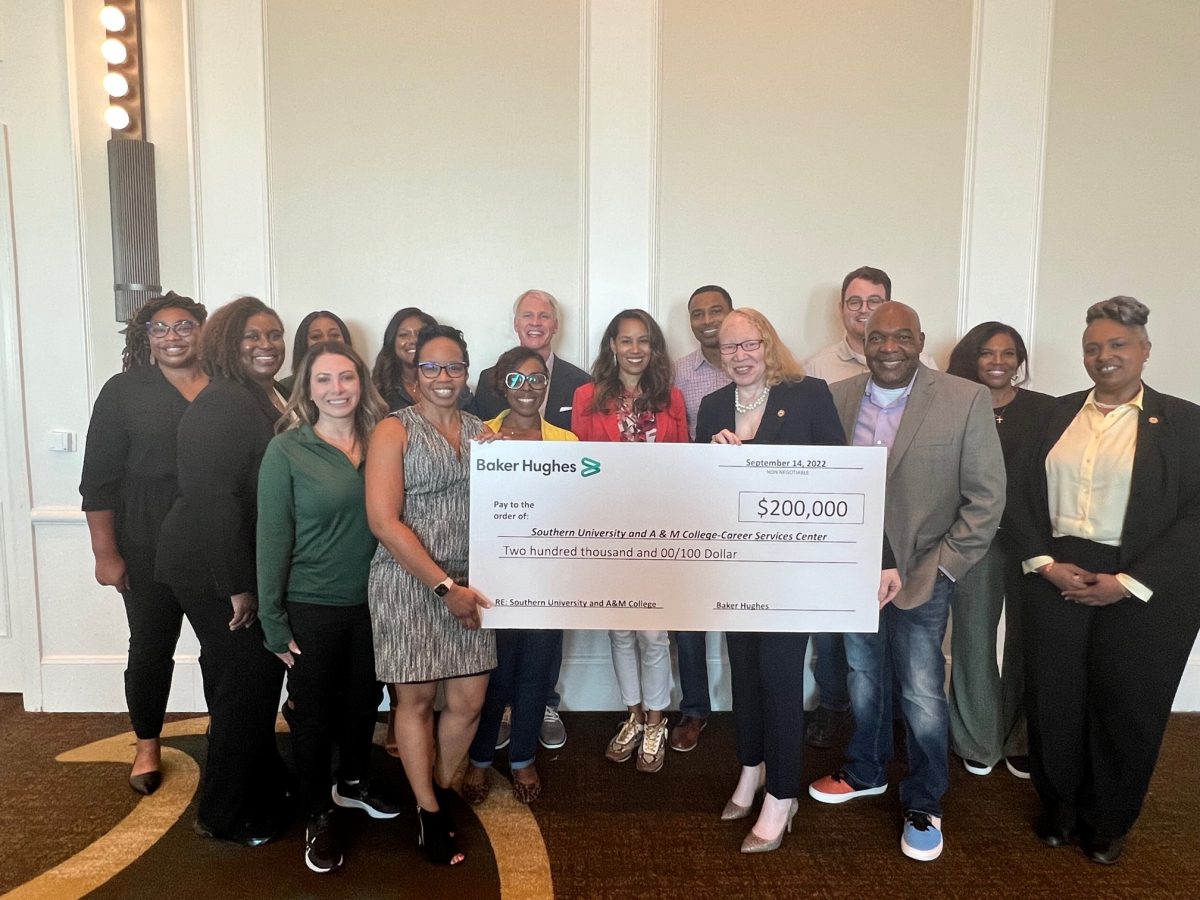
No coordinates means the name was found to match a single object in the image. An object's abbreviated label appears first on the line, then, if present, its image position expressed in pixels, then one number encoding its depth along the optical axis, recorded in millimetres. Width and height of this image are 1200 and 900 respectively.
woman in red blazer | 2652
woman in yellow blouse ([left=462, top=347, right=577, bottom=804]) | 2334
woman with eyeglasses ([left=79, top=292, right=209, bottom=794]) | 2424
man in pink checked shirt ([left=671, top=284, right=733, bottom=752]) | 3031
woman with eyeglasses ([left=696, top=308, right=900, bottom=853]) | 2199
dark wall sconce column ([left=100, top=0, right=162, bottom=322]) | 3029
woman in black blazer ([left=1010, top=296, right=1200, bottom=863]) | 2170
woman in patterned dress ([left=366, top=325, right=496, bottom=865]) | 2039
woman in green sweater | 2055
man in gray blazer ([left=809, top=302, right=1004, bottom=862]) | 2211
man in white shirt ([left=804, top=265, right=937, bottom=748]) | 2988
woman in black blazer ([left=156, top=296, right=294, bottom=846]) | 2139
